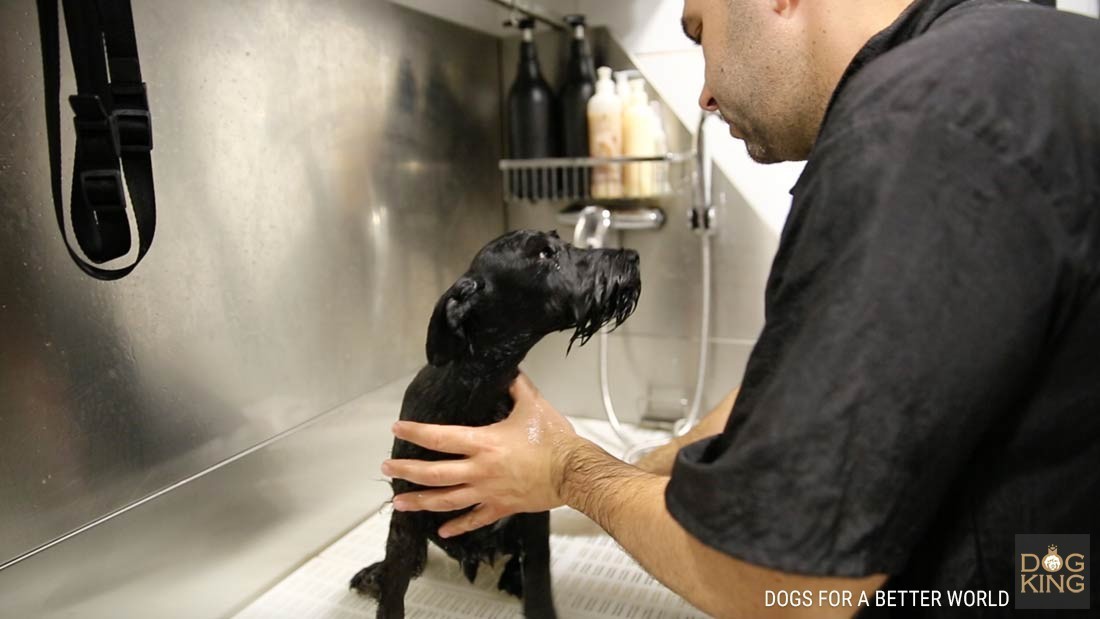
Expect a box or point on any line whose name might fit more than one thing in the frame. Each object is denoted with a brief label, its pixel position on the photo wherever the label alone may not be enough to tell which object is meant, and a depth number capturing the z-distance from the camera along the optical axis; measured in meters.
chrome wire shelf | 1.88
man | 0.59
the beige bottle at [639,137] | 1.87
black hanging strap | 0.90
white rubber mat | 1.17
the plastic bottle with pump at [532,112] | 1.93
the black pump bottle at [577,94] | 1.92
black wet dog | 1.13
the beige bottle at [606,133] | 1.86
